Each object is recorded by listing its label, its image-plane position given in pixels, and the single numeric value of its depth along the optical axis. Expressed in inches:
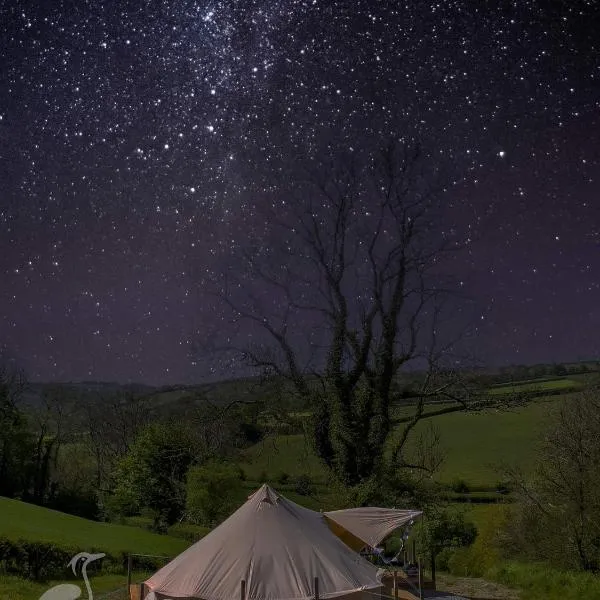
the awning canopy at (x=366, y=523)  632.4
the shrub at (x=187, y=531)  1281.6
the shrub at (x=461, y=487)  1649.9
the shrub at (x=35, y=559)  726.5
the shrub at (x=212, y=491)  1200.2
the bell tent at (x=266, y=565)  468.8
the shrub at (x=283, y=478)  1532.4
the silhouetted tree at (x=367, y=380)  1009.5
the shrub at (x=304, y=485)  1053.8
